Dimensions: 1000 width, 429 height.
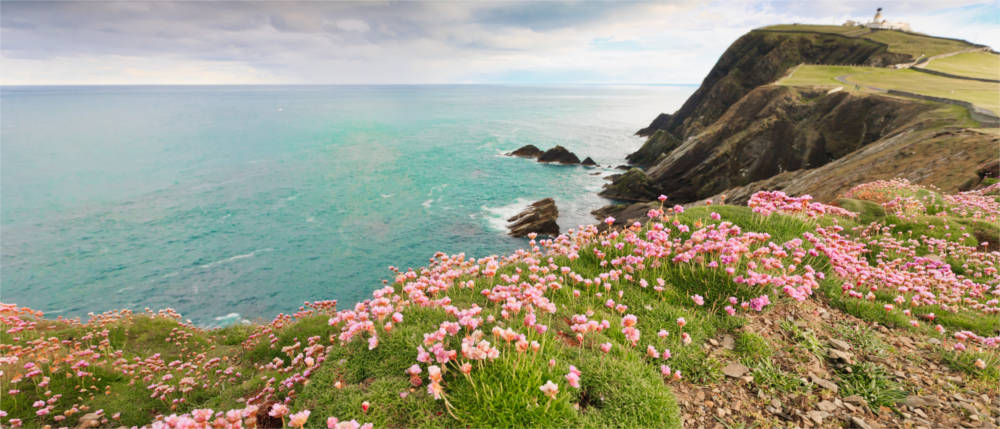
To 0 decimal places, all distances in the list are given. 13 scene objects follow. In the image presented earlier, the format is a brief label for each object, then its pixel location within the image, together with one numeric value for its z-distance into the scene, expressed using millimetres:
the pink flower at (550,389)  3523
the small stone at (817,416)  4285
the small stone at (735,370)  5062
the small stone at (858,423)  4148
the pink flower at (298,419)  3246
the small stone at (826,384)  4748
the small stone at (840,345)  5461
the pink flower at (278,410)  3680
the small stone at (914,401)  4418
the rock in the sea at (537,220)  37531
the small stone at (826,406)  4457
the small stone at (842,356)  5152
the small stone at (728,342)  5586
